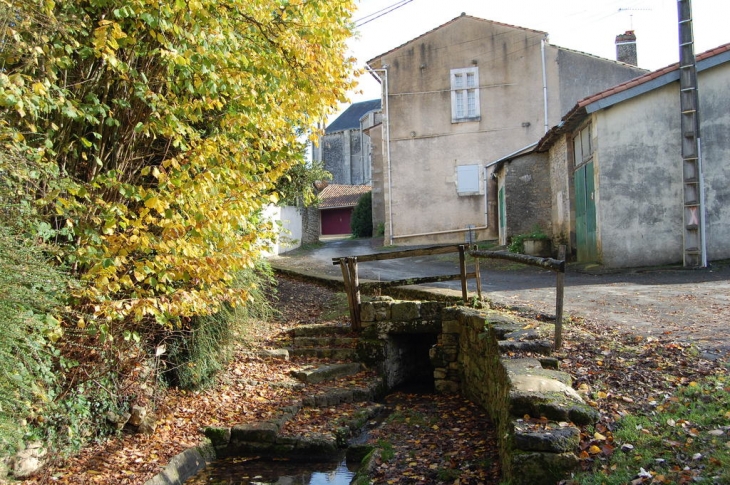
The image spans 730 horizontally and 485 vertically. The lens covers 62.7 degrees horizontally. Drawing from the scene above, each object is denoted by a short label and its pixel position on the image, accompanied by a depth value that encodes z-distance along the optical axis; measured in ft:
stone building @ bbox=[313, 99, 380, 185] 175.13
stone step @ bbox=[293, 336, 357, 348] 27.96
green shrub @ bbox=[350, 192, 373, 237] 103.30
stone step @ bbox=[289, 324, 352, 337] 29.01
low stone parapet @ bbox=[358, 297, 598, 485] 11.60
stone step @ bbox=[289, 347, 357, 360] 27.27
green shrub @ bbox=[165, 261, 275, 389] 20.76
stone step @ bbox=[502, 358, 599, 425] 12.48
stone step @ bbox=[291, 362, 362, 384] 24.32
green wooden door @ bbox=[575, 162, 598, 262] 42.04
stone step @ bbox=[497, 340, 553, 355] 17.46
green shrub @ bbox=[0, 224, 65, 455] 12.10
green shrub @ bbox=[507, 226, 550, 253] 51.11
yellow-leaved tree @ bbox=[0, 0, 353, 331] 14.35
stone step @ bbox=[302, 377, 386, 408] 22.25
